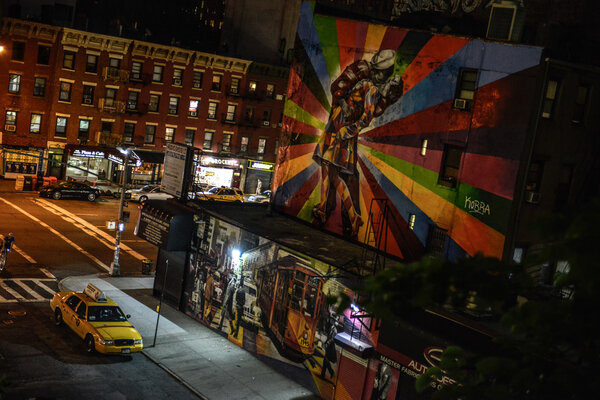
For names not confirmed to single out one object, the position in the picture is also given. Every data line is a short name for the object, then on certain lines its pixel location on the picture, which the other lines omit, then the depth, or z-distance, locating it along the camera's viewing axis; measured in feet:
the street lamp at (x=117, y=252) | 108.17
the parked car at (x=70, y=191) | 167.53
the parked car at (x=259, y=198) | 199.31
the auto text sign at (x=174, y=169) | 98.94
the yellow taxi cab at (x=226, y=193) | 180.24
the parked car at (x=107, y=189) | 184.44
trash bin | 112.78
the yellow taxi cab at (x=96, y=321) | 73.56
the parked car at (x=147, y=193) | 182.19
